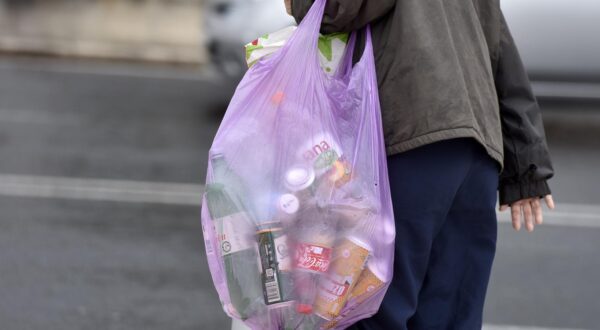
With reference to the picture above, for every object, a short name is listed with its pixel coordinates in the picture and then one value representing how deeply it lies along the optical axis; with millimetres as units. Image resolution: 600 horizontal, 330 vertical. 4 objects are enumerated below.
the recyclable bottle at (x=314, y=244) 4578
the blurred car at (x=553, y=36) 18281
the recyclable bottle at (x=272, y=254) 4559
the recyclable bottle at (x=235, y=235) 4586
